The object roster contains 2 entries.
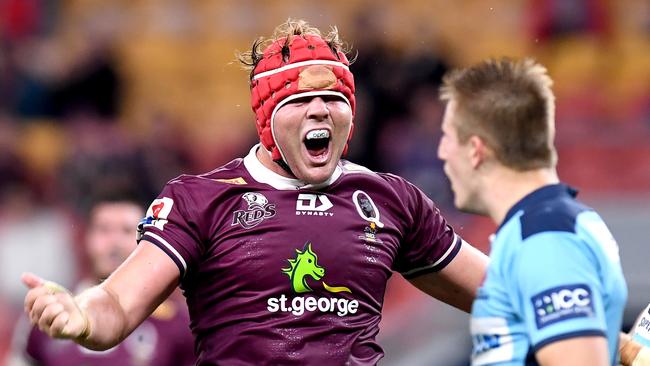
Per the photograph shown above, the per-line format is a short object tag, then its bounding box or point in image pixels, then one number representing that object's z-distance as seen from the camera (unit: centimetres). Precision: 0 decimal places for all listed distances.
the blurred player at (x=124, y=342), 1424
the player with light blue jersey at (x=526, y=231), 716
